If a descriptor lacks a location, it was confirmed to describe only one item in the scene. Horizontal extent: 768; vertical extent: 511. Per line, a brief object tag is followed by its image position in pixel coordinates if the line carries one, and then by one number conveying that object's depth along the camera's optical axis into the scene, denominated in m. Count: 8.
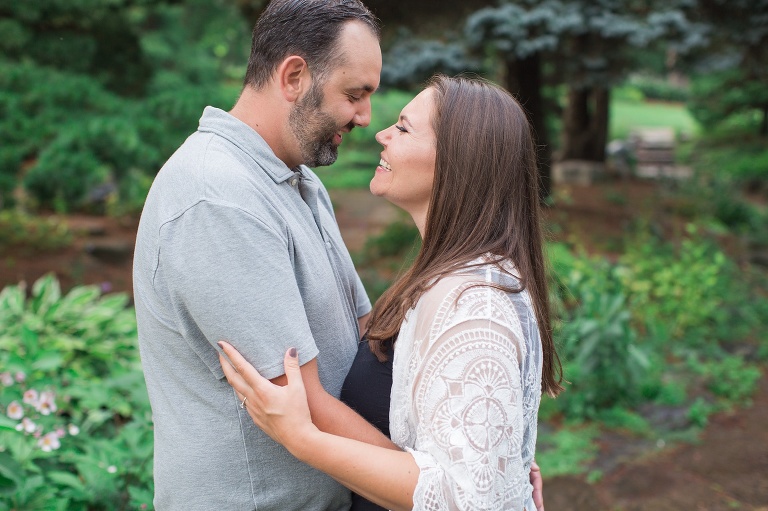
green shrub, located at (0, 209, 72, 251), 7.81
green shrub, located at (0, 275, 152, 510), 2.69
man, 1.65
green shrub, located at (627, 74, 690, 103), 34.41
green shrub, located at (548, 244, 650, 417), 5.11
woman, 1.62
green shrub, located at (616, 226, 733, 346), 6.82
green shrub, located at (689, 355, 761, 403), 5.72
